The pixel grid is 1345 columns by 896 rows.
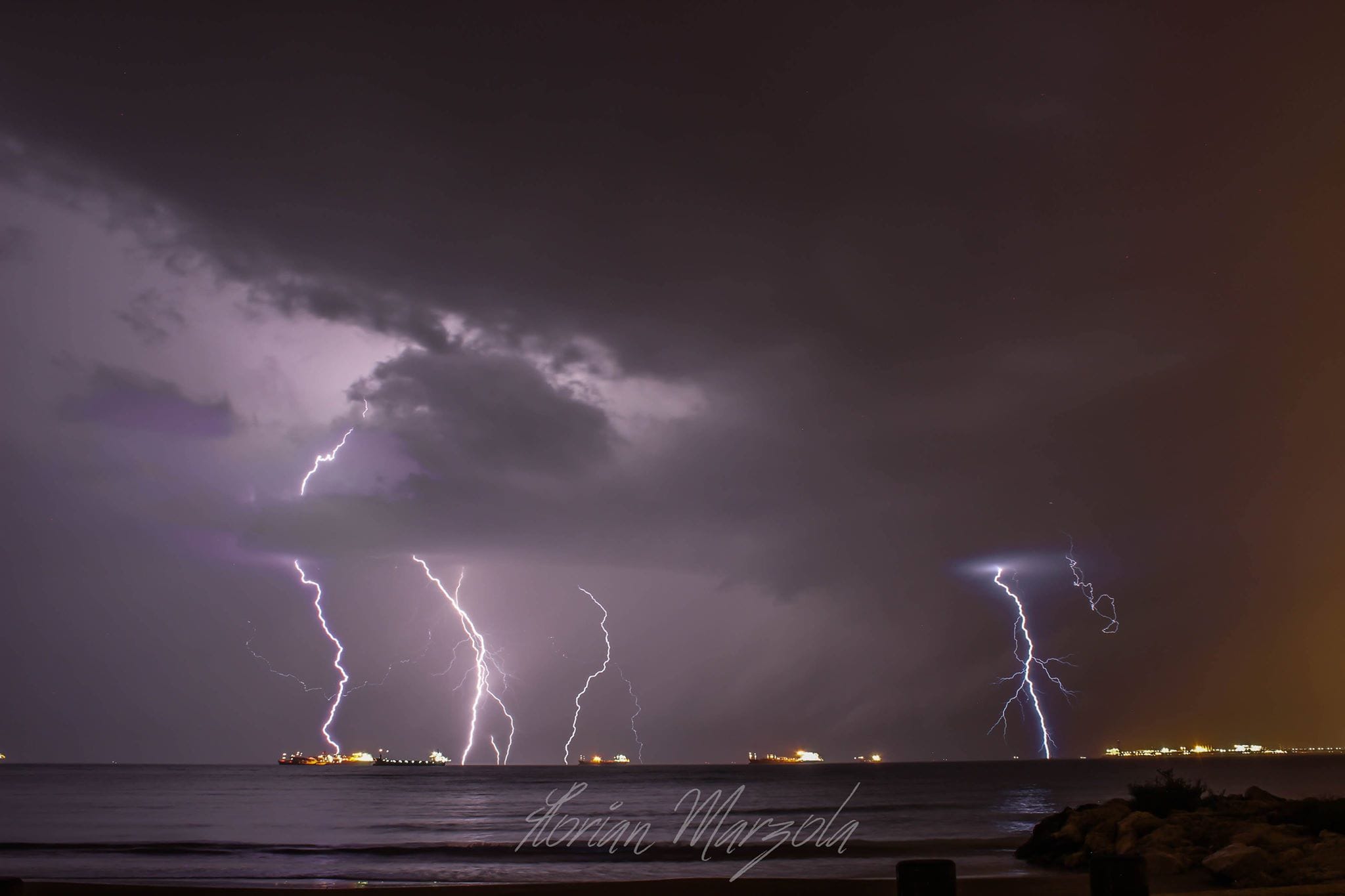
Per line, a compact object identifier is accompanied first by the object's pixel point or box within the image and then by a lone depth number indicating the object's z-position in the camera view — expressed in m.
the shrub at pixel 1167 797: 24.86
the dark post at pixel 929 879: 4.82
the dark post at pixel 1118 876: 5.35
